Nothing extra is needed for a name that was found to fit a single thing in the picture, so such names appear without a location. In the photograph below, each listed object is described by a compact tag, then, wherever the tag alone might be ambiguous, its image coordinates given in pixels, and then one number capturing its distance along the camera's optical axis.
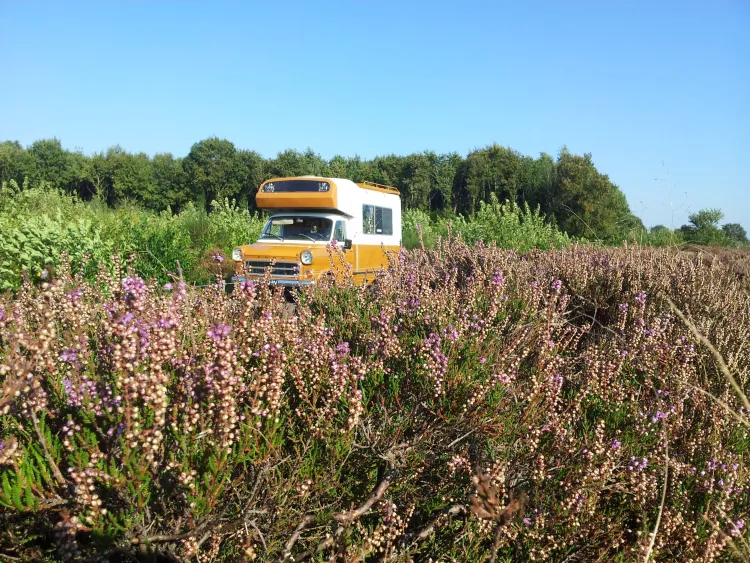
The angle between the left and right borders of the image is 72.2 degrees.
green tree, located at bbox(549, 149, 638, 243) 41.75
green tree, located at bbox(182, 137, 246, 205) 65.62
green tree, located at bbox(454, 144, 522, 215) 58.34
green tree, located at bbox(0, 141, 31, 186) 63.59
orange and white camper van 11.24
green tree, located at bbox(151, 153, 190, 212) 68.69
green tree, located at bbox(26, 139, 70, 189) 67.44
